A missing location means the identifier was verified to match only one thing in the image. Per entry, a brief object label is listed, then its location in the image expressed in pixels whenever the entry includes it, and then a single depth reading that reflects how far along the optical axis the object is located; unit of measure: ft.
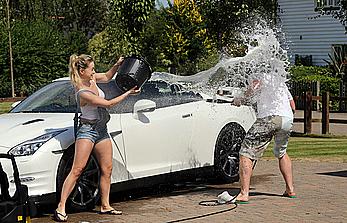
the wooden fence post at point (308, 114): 69.10
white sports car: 28.66
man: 31.48
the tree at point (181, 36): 129.39
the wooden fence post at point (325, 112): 68.03
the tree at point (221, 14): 106.01
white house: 143.74
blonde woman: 28.50
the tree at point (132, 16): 132.36
